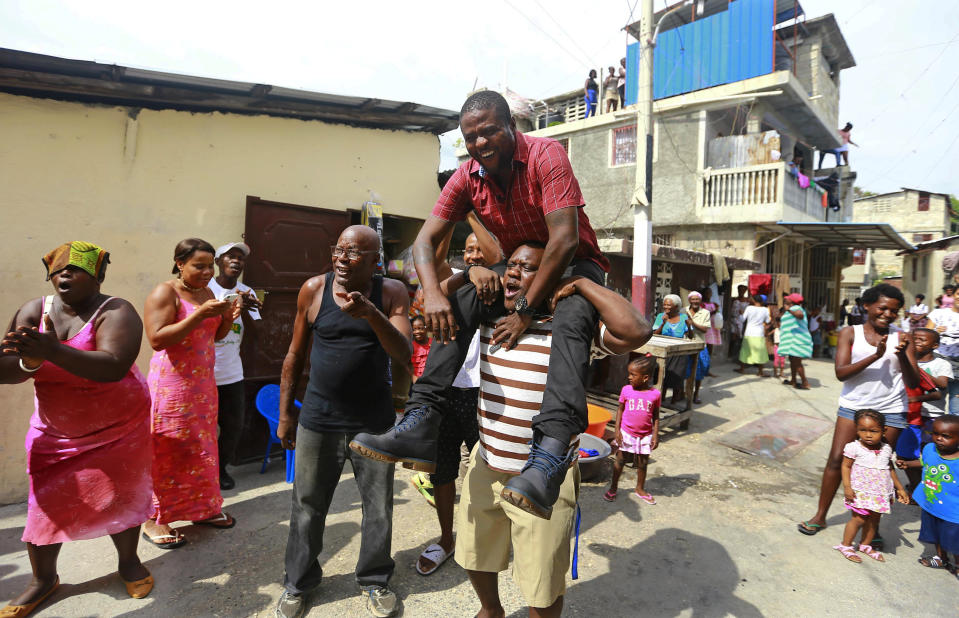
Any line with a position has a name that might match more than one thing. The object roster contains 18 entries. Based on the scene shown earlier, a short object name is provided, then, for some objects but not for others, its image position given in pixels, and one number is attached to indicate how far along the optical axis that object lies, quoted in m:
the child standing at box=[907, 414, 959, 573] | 3.27
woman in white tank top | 3.58
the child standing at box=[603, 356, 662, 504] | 4.36
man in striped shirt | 1.88
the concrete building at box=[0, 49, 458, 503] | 3.74
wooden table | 5.82
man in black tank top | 2.61
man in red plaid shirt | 1.73
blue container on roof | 13.04
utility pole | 7.94
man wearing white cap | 4.06
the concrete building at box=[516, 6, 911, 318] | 12.85
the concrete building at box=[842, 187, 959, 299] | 26.16
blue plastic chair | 4.40
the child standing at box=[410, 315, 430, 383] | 4.58
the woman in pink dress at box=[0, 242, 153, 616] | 2.55
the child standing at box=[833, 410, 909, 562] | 3.39
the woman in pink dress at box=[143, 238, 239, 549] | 3.20
